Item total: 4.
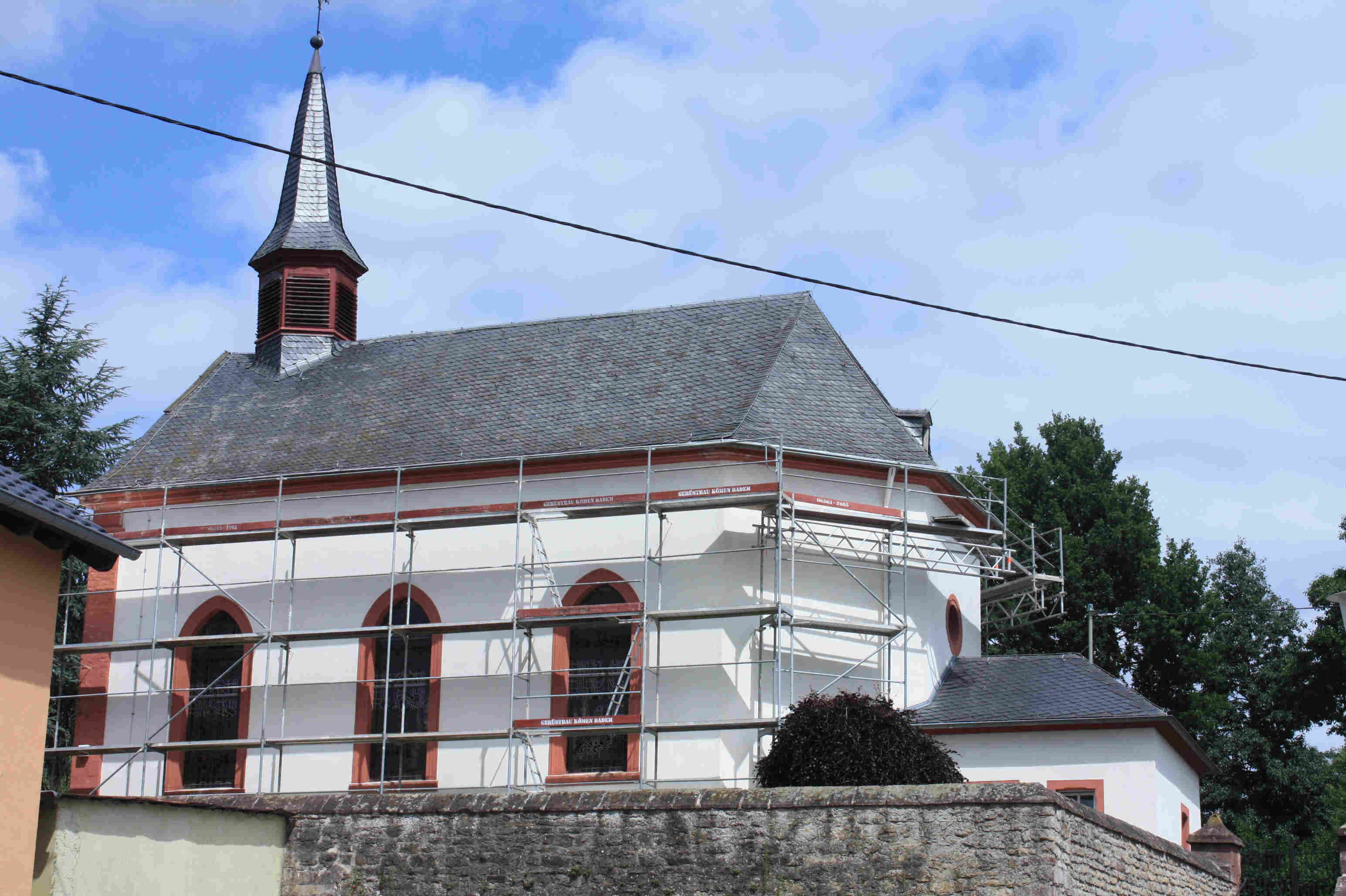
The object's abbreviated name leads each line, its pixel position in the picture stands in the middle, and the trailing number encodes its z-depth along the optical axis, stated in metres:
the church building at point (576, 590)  20.28
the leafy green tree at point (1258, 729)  37.09
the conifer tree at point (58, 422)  32.66
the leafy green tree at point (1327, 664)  35.62
